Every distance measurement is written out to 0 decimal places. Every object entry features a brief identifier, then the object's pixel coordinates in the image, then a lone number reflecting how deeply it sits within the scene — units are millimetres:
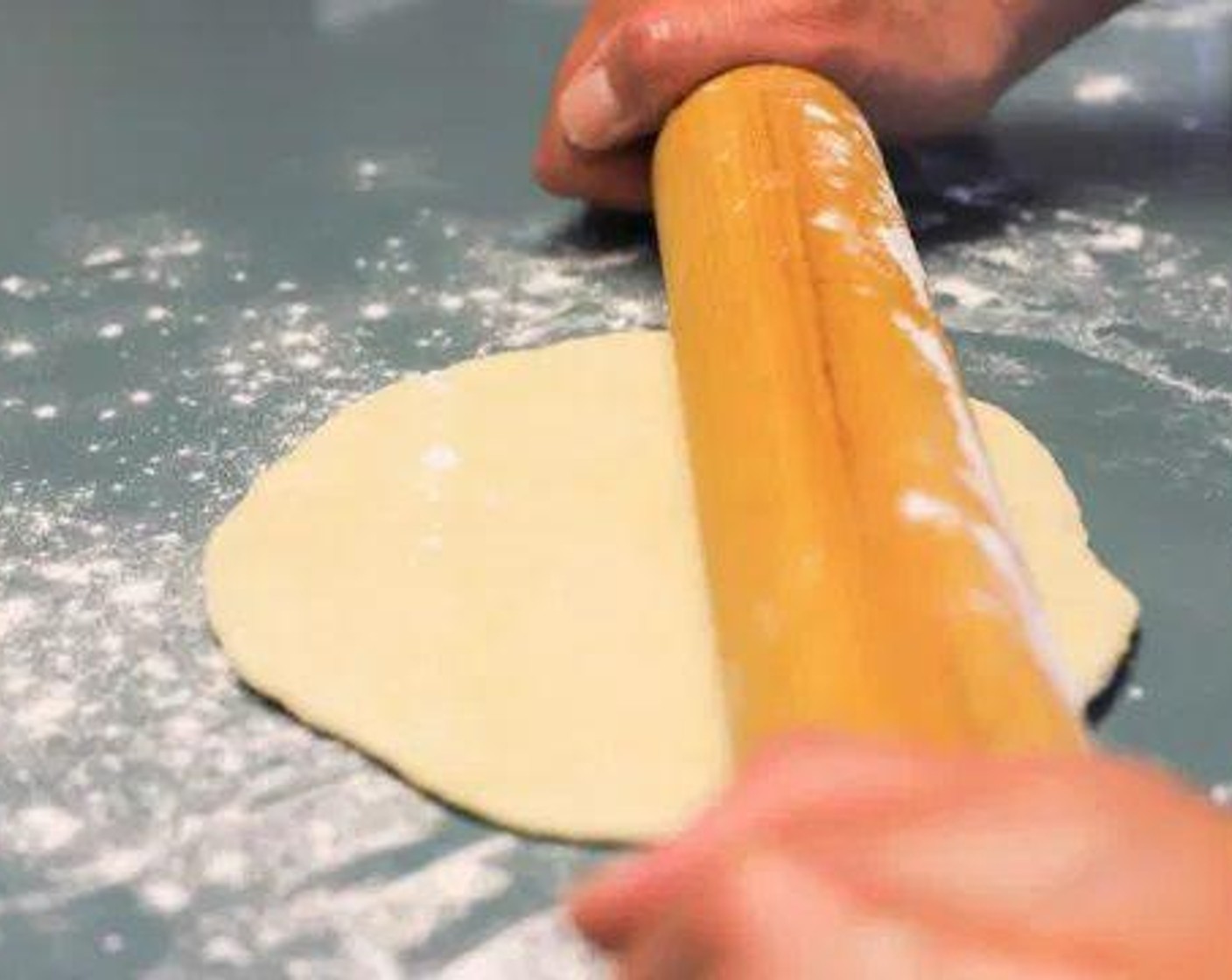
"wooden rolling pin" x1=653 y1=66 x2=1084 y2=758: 459
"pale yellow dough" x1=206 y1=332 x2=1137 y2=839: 512
